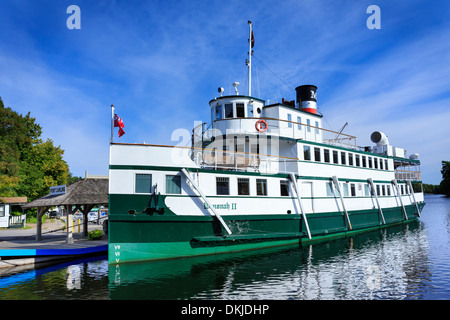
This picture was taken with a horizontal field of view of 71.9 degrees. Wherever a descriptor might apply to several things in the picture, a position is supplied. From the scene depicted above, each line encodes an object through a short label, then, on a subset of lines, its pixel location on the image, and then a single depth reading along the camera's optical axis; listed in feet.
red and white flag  49.65
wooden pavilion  62.90
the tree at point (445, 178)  359.13
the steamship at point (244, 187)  46.93
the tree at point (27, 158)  107.76
